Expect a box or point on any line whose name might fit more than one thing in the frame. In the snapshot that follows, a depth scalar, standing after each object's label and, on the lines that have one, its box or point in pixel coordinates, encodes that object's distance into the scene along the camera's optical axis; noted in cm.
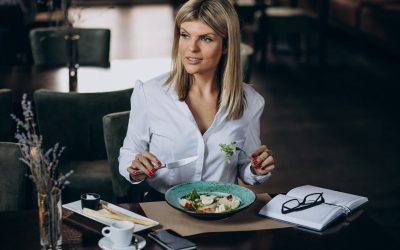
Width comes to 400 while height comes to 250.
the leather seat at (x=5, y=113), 341
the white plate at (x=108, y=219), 215
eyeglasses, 229
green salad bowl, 220
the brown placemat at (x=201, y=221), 218
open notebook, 221
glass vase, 195
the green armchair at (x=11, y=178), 253
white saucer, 200
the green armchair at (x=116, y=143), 296
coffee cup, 198
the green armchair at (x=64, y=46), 495
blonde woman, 255
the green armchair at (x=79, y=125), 344
